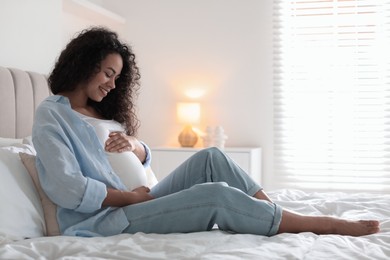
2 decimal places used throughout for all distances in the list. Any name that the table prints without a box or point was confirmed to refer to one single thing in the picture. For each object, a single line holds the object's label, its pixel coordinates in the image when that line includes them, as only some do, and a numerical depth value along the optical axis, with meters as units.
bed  1.79
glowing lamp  4.97
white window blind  4.70
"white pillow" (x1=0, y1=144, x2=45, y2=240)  2.13
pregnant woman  2.14
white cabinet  4.75
